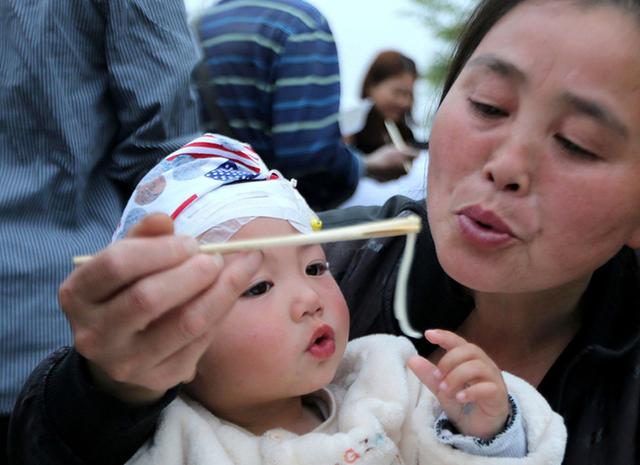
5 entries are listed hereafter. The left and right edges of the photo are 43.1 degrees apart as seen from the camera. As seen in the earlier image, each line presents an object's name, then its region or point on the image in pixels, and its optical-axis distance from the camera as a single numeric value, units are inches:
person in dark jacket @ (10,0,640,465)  36.0
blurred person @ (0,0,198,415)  62.8
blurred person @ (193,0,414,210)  92.0
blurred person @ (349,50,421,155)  173.3
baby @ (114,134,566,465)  47.6
